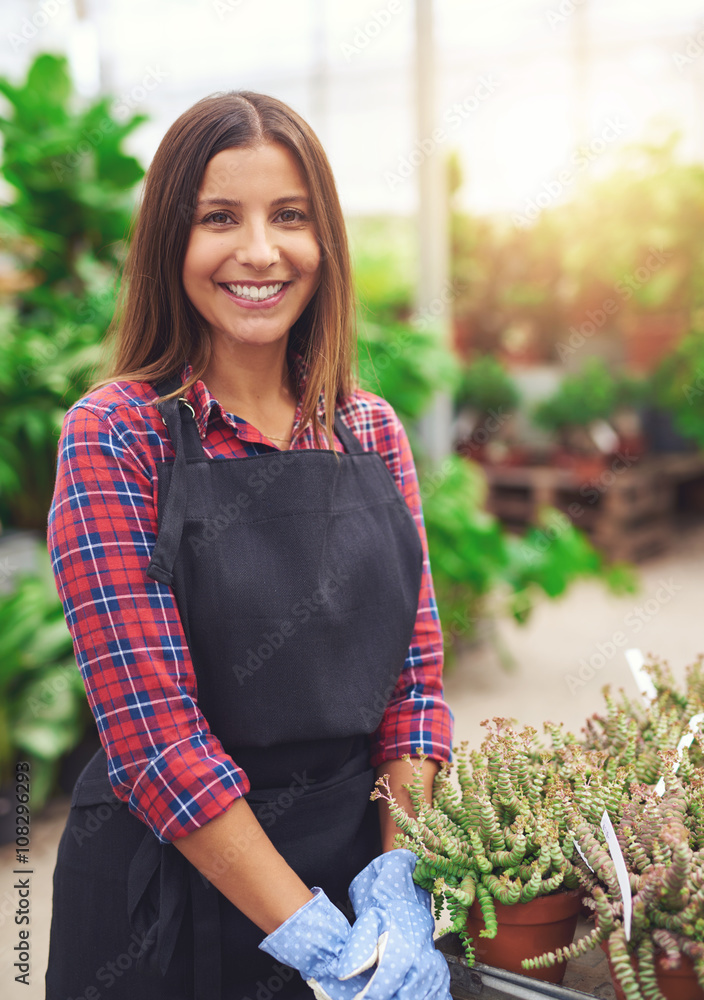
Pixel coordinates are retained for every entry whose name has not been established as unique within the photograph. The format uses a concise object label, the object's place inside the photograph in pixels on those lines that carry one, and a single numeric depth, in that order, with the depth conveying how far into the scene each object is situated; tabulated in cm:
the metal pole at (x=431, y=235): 391
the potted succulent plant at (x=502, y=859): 85
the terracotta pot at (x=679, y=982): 78
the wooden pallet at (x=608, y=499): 527
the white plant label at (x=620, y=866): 78
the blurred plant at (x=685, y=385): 551
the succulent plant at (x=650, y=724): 101
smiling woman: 94
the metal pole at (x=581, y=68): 604
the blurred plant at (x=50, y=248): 304
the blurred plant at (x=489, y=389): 614
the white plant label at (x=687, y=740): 92
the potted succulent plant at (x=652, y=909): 77
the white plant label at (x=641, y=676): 118
